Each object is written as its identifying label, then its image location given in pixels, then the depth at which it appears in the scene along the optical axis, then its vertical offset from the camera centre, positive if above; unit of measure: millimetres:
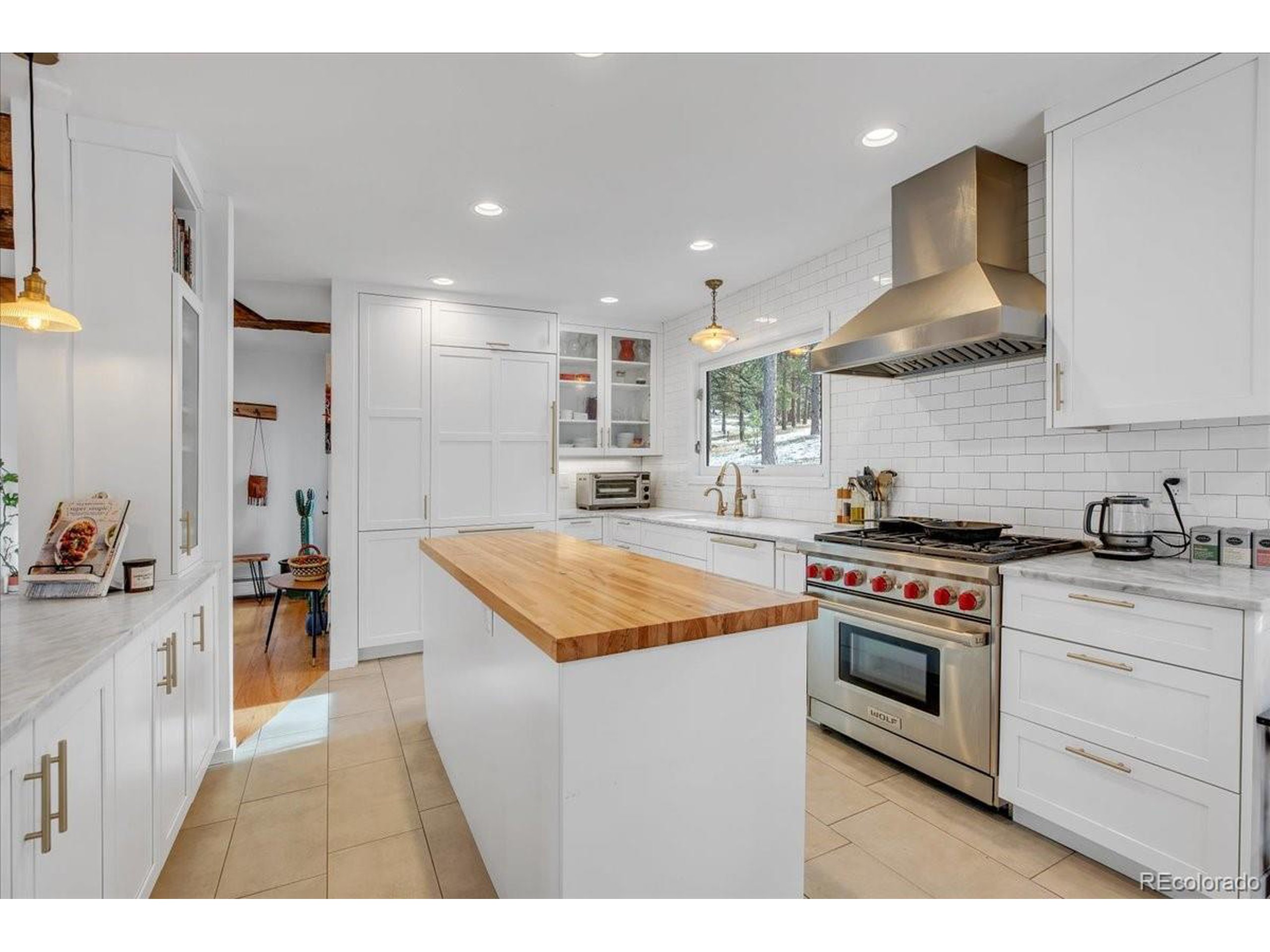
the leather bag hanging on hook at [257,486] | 6211 -171
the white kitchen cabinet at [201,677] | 2293 -812
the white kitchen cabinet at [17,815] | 1097 -635
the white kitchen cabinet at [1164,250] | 1843 +724
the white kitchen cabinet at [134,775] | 1576 -829
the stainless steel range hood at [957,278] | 2340 +801
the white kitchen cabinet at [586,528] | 5148 -484
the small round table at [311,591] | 4469 -883
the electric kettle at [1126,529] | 2148 -195
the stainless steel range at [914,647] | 2285 -716
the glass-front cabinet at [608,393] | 5328 +681
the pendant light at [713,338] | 3787 +816
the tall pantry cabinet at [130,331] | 2197 +496
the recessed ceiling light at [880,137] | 2379 +1296
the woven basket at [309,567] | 4527 -716
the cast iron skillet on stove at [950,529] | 2525 -240
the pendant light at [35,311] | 1750 +447
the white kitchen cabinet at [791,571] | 3127 -510
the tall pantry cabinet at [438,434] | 4289 +263
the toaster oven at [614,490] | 5215 -170
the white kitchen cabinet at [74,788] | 1227 -685
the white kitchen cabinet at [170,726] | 1896 -829
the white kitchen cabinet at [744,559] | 3367 -502
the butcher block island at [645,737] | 1292 -605
